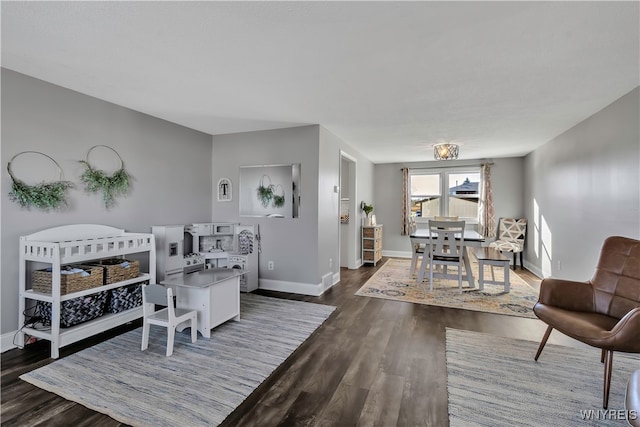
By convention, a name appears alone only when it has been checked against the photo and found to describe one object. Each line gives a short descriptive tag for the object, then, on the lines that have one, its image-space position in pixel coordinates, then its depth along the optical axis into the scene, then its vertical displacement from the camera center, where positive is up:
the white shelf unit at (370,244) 6.02 -0.66
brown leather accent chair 1.88 -0.63
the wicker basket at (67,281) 2.35 -0.60
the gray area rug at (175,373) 1.71 -1.16
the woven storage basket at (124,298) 2.83 -0.89
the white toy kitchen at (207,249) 3.48 -0.53
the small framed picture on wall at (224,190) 4.54 +0.33
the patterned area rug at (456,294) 3.55 -1.12
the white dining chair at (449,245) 4.18 -0.50
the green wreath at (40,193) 2.41 +0.14
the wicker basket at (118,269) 2.68 -0.57
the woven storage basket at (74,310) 2.47 -0.88
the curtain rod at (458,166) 6.41 +1.09
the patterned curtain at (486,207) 6.32 +0.14
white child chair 2.32 -0.88
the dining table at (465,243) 4.28 -0.45
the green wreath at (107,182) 2.94 +0.30
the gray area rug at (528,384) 1.66 -1.15
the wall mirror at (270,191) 4.11 +0.31
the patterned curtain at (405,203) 7.01 +0.24
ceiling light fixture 4.77 +1.04
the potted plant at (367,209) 6.11 +0.07
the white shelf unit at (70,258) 2.30 -0.41
